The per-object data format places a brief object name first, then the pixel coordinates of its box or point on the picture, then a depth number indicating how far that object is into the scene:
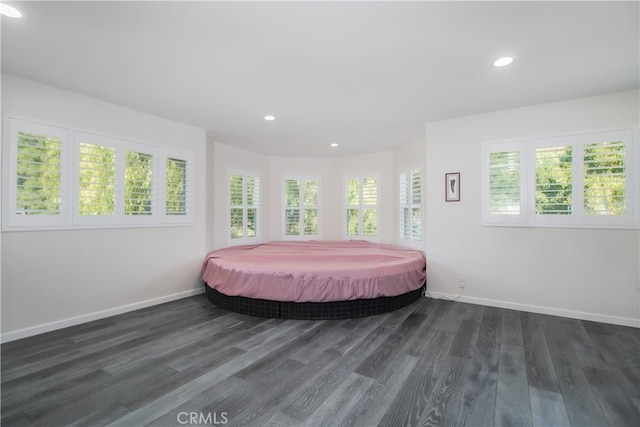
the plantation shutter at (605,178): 2.92
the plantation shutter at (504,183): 3.38
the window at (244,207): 5.14
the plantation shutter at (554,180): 3.13
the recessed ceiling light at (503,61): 2.23
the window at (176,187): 3.73
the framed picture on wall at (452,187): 3.71
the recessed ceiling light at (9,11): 1.69
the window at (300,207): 6.04
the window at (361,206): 5.66
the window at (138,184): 3.33
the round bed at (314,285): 3.17
